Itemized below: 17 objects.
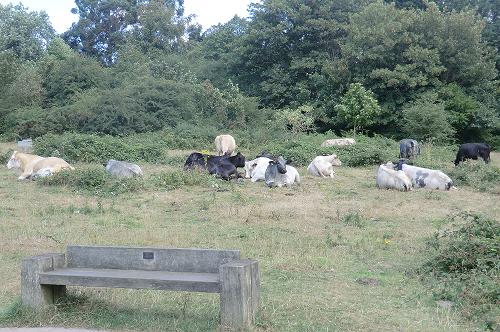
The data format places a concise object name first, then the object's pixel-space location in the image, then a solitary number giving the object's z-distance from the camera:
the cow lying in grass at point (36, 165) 16.02
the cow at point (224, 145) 22.36
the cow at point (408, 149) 20.83
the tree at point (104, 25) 57.75
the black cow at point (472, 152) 19.16
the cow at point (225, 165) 16.46
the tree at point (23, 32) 50.19
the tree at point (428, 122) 29.12
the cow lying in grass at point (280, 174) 15.05
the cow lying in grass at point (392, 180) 14.34
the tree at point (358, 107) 31.89
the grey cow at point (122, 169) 15.91
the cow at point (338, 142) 23.70
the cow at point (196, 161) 17.12
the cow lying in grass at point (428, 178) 14.65
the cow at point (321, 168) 17.30
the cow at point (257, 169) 16.41
